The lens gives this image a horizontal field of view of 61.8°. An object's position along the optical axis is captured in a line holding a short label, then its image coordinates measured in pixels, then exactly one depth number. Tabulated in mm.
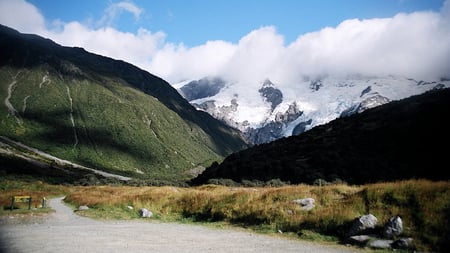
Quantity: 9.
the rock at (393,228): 13906
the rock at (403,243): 12987
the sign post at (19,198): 30438
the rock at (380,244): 13219
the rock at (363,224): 14758
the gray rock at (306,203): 19125
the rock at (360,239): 13942
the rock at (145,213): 25000
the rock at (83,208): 31641
